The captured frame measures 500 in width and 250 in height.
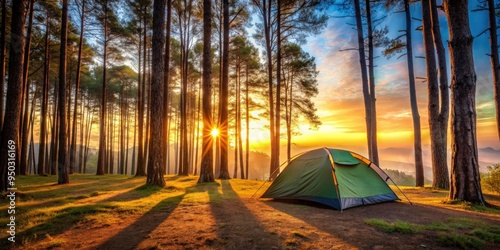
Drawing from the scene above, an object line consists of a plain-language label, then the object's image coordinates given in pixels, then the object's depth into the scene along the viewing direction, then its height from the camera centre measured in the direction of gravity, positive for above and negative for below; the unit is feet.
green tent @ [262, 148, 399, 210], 19.33 -3.57
